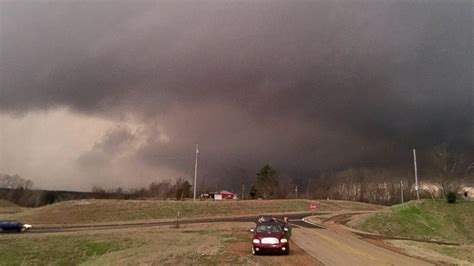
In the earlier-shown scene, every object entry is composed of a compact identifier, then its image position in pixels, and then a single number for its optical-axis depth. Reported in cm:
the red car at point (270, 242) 2641
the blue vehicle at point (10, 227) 5431
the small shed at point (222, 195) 16430
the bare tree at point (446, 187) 7894
